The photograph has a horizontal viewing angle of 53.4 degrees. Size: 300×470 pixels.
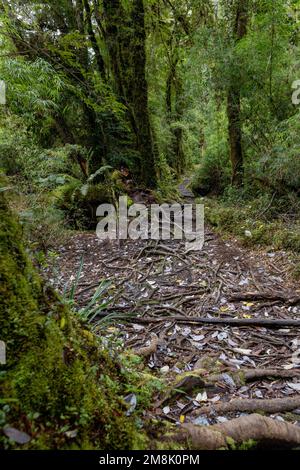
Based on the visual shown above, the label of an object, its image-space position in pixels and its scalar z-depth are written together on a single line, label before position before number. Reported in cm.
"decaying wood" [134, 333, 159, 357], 256
